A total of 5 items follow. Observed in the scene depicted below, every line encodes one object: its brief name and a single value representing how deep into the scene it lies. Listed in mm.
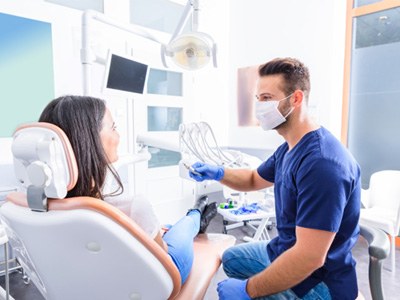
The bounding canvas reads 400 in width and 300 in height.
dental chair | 612
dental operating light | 1343
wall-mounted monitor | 1425
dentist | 845
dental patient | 822
